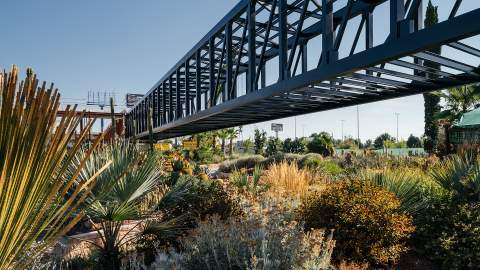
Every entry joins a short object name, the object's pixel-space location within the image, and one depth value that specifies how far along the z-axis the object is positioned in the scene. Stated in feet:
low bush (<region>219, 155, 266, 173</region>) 81.53
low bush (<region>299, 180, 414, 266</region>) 16.62
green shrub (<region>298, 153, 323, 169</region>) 67.10
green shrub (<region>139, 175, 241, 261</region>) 19.52
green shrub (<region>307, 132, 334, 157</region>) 116.11
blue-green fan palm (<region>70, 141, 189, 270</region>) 16.01
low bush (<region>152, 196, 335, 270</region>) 12.60
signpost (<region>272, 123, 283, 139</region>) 193.47
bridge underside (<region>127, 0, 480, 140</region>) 14.24
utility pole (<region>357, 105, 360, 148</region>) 238.27
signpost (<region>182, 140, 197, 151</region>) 120.89
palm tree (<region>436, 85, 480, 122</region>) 82.02
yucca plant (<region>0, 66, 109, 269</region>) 5.41
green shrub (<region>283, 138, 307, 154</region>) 133.66
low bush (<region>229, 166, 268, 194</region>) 36.77
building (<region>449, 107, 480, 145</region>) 57.78
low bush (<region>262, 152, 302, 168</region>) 76.89
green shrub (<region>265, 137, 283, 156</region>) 142.00
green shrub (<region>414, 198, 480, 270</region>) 16.56
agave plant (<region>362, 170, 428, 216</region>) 20.90
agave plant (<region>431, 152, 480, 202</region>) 20.30
